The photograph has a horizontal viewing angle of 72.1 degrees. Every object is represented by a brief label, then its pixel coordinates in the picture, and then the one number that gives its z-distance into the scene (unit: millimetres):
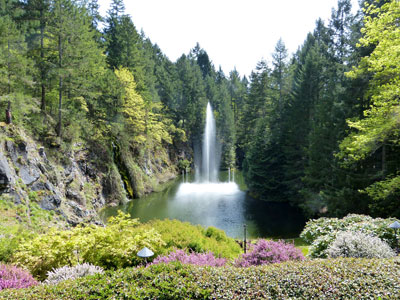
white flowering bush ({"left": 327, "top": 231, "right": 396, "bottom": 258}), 6875
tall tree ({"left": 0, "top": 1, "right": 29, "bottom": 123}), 14805
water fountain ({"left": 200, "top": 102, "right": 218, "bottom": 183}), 49197
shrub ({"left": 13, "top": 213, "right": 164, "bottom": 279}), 7035
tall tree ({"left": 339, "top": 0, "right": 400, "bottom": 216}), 9084
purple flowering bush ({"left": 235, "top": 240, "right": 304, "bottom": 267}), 6930
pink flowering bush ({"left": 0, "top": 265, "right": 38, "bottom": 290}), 5559
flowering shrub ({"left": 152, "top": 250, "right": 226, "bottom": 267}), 6707
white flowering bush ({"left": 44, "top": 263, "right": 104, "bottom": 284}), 5891
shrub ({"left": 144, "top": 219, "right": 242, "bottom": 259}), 8484
